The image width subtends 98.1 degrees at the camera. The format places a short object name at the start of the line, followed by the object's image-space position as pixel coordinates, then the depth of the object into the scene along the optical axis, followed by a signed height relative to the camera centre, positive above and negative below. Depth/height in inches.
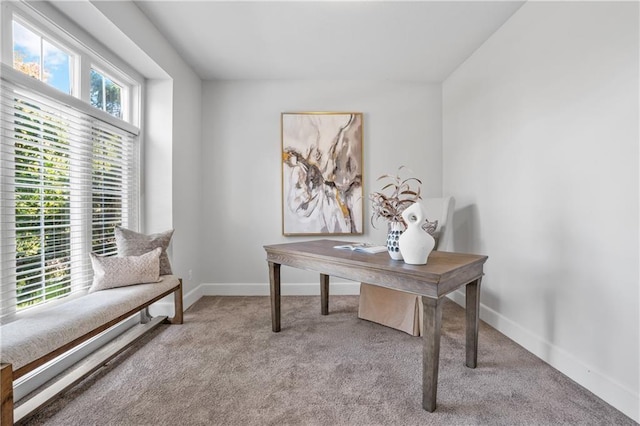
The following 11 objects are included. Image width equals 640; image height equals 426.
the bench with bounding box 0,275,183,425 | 45.1 -24.1
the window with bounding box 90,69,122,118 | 86.2 +38.5
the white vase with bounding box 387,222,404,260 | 66.2 -7.1
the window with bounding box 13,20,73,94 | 63.6 +38.0
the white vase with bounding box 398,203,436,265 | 60.1 -6.0
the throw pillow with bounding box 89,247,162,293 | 77.2 -17.2
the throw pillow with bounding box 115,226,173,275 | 86.3 -10.3
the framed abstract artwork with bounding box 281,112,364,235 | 130.0 +19.4
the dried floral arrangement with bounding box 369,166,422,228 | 66.9 +0.8
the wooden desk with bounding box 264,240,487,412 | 54.3 -15.0
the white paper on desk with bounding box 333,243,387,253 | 79.7 -11.3
